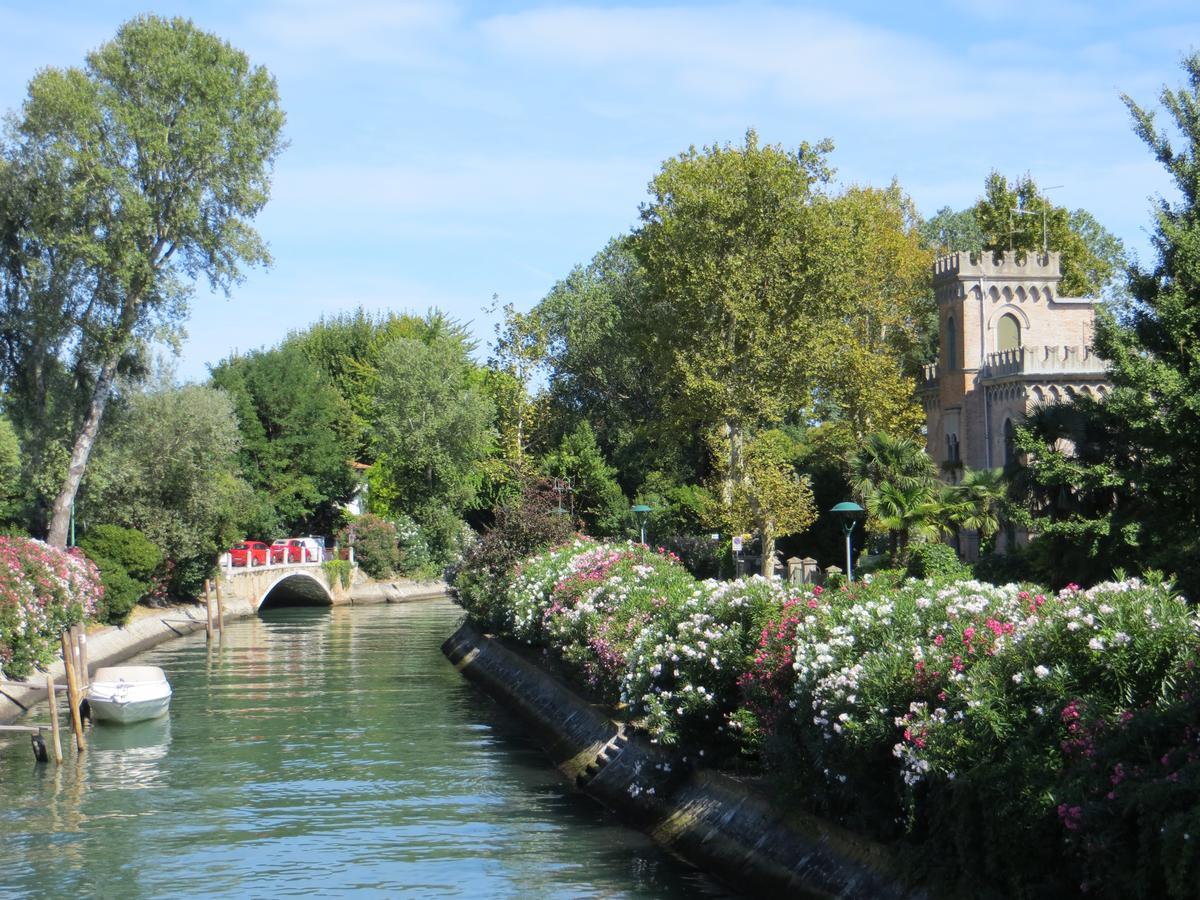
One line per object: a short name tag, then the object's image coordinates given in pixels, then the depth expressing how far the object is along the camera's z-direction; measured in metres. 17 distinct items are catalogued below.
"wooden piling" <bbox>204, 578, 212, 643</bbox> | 50.19
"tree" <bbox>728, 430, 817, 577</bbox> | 49.62
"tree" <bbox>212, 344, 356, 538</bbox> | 72.88
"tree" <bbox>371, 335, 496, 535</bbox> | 79.88
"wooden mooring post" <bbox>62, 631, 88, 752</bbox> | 27.42
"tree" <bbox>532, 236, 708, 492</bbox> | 75.06
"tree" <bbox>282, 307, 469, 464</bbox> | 92.44
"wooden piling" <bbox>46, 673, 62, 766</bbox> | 25.77
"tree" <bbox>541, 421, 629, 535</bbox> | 74.88
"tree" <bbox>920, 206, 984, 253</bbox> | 79.31
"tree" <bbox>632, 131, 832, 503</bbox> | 51.59
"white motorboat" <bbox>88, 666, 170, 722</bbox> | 29.98
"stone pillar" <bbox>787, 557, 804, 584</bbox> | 44.09
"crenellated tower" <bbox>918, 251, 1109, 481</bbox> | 54.81
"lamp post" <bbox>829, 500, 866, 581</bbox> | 36.89
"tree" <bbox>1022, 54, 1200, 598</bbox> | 26.61
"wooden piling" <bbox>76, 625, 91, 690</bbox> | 33.81
